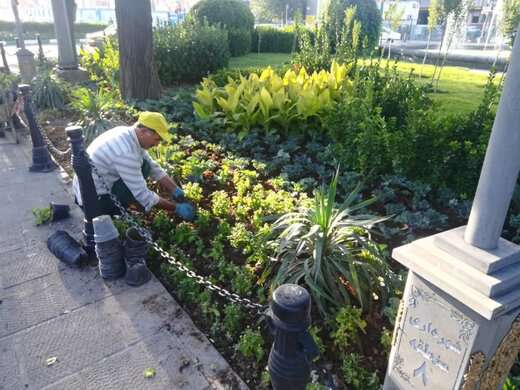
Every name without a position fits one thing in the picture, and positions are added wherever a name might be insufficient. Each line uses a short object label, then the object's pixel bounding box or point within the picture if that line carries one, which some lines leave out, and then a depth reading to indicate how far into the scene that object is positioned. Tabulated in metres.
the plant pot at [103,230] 3.02
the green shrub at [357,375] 2.21
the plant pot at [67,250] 3.29
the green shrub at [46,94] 7.93
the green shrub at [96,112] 5.89
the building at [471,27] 31.09
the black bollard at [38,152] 5.35
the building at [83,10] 53.75
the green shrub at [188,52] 9.70
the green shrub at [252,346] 2.39
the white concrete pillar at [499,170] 1.36
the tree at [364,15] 14.91
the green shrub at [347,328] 2.37
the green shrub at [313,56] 7.67
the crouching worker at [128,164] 3.38
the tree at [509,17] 9.22
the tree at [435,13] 8.48
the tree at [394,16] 8.97
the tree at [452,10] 8.37
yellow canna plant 5.40
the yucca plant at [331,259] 2.61
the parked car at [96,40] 14.89
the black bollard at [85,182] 3.07
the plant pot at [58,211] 4.02
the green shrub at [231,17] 16.27
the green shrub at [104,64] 8.61
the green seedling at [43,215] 4.00
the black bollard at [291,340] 1.56
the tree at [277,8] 49.84
